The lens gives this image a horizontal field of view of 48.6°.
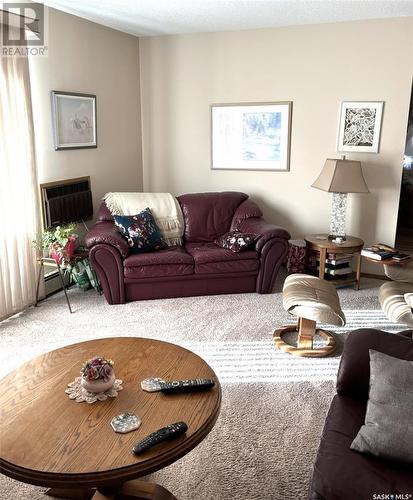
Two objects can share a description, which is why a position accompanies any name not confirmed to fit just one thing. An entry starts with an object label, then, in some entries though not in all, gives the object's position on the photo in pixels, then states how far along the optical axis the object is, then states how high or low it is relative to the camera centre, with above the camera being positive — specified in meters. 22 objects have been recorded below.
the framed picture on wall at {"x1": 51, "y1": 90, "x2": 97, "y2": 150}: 4.09 +0.20
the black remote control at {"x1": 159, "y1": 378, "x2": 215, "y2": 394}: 1.82 -0.95
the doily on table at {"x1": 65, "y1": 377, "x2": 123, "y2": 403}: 1.79 -0.98
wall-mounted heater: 4.04 -0.54
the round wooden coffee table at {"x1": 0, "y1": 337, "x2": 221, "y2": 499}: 1.45 -0.99
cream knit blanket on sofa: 4.51 -0.64
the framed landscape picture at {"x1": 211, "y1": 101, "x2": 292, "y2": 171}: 4.91 +0.08
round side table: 4.27 -0.95
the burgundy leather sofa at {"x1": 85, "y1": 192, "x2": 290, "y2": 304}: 3.99 -1.09
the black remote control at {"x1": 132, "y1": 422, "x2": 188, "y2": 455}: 1.52 -0.98
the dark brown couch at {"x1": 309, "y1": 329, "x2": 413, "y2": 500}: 1.44 -1.03
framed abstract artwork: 4.56 +0.18
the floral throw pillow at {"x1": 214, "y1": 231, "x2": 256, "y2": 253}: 4.21 -0.90
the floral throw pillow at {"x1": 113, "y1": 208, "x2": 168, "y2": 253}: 4.16 -0.81
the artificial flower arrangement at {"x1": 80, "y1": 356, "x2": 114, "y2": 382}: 1.79 -0.88
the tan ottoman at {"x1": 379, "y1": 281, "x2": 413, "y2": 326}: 2.92 -1.04
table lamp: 4.30 -0.34
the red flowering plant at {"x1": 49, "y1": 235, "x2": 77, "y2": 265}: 3.74 -0.88
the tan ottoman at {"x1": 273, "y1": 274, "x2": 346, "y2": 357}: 2.98 -1.07
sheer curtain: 3.52 -0.39
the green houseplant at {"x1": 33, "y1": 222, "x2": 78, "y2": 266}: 3.75 -0.83
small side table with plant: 3.77 -0.95
